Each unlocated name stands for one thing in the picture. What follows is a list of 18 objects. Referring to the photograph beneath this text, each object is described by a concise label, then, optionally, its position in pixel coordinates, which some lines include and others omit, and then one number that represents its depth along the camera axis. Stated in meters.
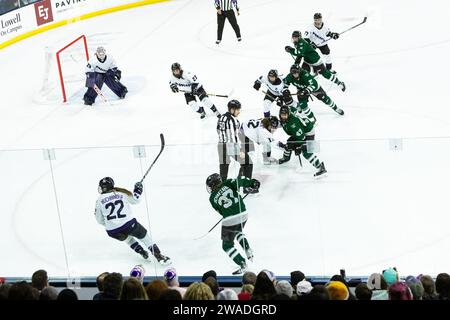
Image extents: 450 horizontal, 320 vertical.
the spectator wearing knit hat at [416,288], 9.91
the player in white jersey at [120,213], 13.50
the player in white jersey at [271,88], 18.41
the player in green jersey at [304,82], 18.64
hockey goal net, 23.98
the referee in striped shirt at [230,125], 16.03
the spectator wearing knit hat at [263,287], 9.44
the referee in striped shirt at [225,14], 26.75
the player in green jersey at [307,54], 20.44
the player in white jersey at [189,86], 20.23
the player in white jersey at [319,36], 21.86
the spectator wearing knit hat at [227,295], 9.44
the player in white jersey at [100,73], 22.75
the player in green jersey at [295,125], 16.37
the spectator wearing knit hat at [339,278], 10.84
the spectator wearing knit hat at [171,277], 11.35
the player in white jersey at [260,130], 15.53
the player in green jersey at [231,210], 13.14
